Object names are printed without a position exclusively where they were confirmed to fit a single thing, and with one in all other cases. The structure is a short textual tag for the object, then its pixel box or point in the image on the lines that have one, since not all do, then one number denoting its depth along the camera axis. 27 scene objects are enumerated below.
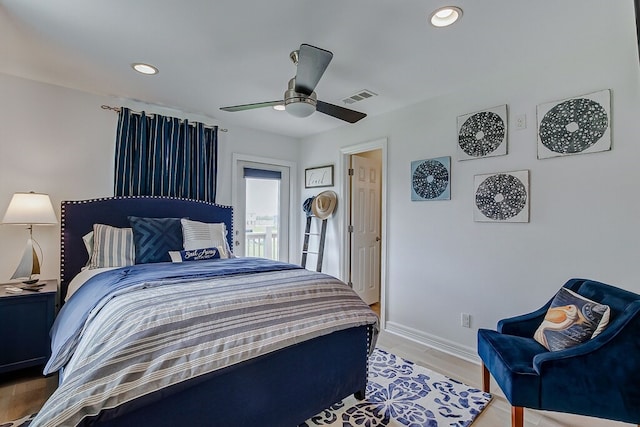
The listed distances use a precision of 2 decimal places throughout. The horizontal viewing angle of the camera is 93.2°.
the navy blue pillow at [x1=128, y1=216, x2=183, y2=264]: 2.79
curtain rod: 3.09
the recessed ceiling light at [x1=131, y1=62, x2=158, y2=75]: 2.44
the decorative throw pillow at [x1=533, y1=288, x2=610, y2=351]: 1.66
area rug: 1.90
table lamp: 2.38
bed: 1.21
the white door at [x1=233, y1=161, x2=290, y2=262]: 4.11
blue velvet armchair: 1.52
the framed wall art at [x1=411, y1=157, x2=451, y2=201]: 2.94
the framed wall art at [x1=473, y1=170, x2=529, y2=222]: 2.43
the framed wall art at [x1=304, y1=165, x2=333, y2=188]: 4.15
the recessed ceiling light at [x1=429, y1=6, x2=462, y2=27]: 1.74
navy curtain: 3.16
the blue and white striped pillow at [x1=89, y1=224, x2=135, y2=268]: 2.66
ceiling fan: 1.76
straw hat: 4.02
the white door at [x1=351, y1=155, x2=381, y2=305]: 4.12
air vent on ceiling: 2.93
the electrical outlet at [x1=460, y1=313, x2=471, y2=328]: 2.76
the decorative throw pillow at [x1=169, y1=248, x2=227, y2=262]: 2.84
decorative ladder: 4.09
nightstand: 2.22
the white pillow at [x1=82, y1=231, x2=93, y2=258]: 2.81
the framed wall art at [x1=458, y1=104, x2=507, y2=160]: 2.56
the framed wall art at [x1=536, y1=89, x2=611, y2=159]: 2.08
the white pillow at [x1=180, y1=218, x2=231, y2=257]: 3.03
